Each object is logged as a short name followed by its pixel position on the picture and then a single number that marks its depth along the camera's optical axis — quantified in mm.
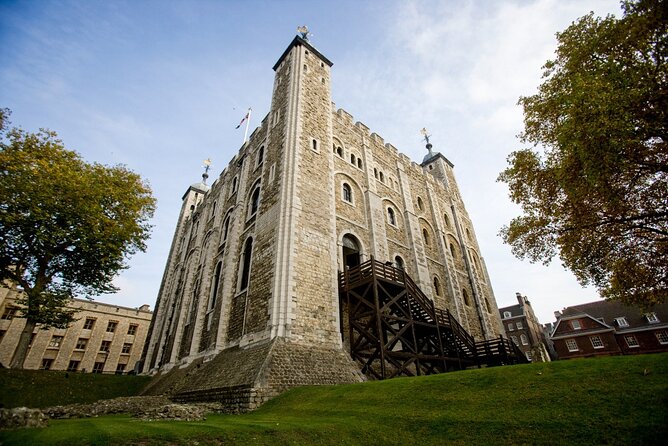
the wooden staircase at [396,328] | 13133
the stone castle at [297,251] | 11844
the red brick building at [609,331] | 30250
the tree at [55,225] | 15781
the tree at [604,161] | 8578
